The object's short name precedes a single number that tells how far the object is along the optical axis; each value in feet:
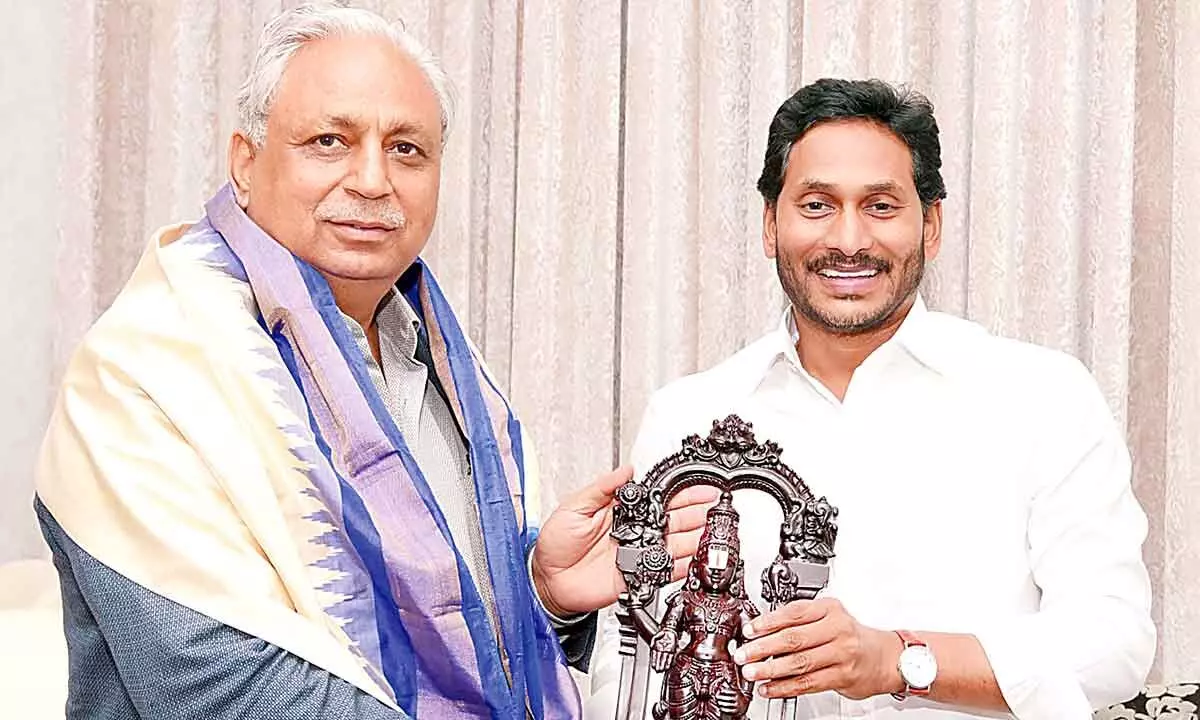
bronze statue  5.30
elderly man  4.86
